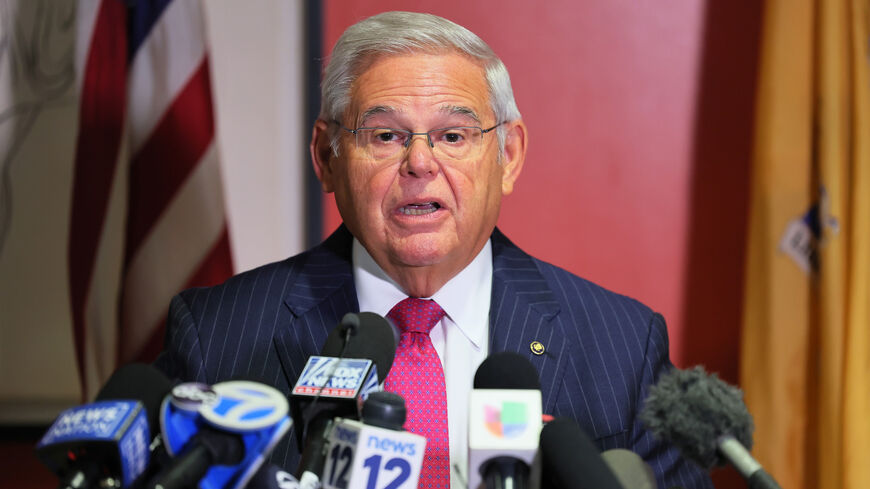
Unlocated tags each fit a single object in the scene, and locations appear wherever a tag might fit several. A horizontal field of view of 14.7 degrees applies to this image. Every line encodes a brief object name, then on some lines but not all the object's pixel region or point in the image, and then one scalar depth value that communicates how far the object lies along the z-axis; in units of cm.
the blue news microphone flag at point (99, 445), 267
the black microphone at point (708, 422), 284
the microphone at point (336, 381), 287
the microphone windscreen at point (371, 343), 294
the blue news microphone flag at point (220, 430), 272
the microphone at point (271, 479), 283
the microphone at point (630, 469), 288
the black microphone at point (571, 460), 282
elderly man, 319
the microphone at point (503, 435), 283
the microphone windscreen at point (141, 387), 286
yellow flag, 353
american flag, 365
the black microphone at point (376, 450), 284
